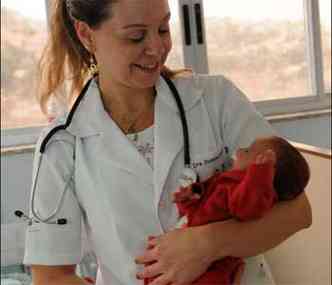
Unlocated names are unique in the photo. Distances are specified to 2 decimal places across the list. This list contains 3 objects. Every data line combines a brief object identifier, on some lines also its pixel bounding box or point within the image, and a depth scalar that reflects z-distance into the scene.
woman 1.70
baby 1.59
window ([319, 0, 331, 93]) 4.40
